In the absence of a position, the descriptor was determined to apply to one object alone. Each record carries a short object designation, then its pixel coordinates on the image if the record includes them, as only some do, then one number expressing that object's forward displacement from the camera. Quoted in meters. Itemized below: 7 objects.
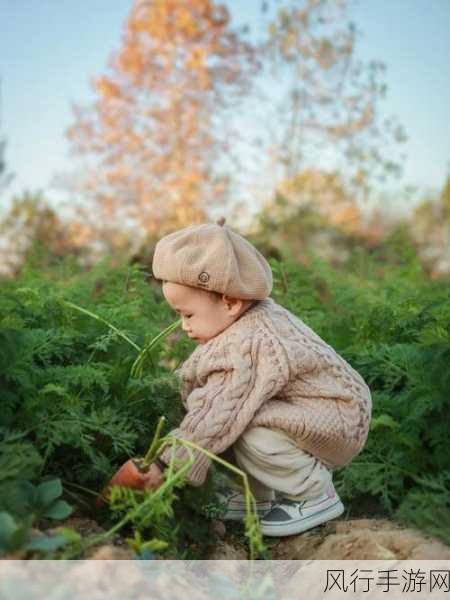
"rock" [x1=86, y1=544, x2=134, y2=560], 2.20
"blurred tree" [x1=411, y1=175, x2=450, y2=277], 16.17
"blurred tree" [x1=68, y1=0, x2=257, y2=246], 23.12
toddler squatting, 2.93
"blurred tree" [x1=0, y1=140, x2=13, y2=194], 15.52
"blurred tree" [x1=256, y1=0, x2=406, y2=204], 22.48
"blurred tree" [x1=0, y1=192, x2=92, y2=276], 11.40
